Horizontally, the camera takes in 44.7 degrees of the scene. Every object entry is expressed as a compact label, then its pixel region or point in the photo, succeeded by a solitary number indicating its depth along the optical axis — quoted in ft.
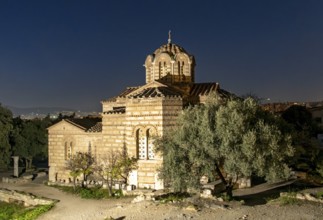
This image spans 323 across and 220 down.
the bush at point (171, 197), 56.77
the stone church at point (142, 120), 69.51
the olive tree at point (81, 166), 77.20
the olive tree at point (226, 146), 51.37
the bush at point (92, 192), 69.46
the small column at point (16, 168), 99.92
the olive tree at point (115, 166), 70.90
